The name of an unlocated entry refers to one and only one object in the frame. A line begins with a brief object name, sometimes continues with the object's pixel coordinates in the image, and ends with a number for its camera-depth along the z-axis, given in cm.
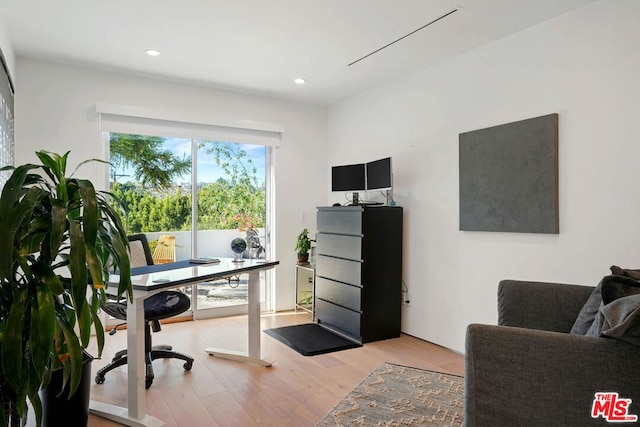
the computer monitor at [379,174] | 380
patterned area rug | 230
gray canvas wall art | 279
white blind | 391
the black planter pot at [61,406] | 210
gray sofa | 130
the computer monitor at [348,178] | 419
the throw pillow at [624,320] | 126
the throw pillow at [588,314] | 164
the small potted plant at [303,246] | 471
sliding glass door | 420
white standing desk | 226
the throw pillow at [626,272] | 186
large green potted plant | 131
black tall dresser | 371
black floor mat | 354
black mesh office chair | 275
